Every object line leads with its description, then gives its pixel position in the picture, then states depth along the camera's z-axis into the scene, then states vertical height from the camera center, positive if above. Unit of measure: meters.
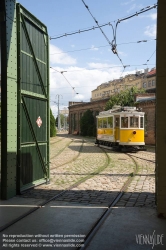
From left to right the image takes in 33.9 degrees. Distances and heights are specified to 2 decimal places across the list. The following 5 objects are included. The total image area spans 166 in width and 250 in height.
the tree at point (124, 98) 29.73 +3.12
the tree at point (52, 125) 37.78 +0.01
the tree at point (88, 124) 44.19 +0.16
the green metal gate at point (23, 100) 6.13 +0.65
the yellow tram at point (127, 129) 18.53 -0.28
